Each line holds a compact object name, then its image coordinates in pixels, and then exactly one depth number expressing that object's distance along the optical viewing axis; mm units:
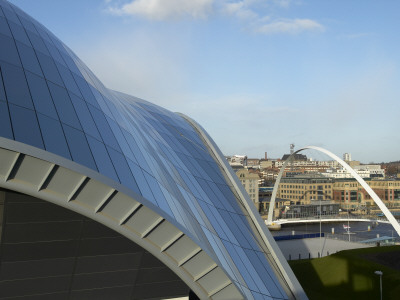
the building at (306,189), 178750
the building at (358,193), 177750
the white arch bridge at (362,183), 67125
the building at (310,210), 144750
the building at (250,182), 162250
